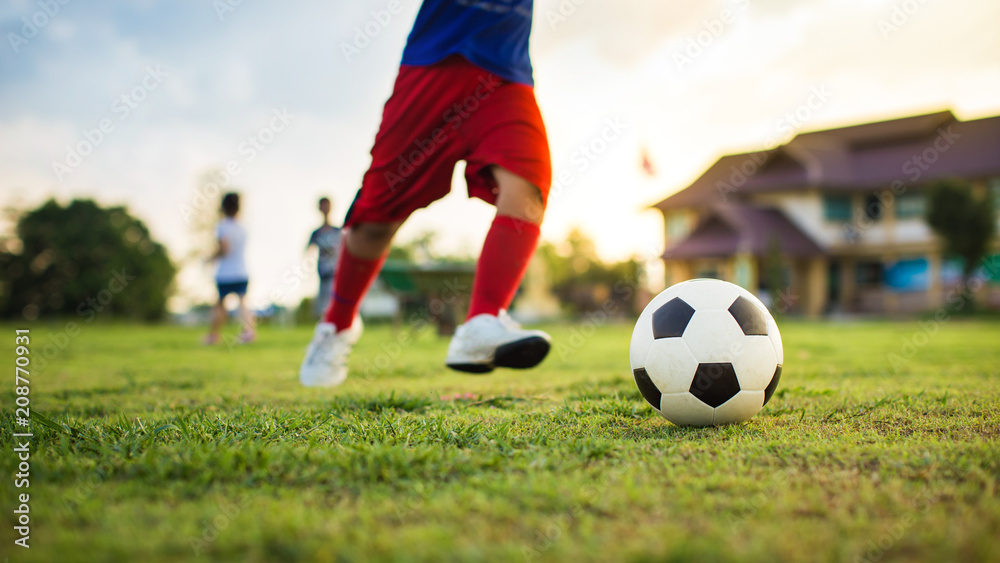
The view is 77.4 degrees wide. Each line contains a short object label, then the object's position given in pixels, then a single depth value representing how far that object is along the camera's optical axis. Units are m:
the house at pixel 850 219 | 22.97
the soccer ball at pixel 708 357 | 2.08
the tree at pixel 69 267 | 34.12
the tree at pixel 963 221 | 19.42
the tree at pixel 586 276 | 26.06
